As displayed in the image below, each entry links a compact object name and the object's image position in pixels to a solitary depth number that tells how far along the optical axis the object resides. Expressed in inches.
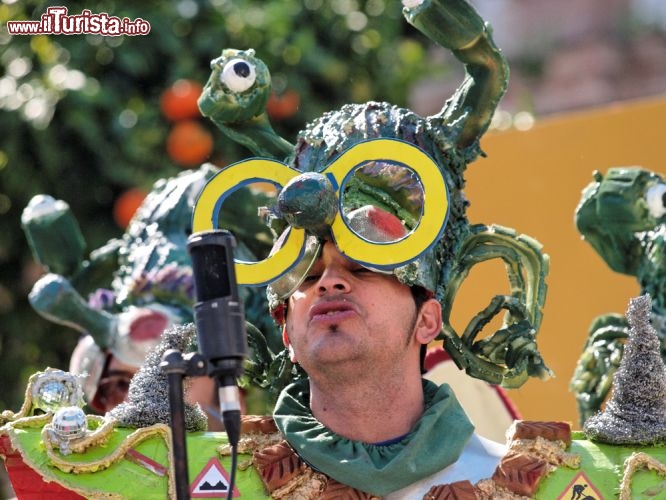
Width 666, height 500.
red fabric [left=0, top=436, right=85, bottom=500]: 303.4
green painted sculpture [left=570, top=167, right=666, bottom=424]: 395.5
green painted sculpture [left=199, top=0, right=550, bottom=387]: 334.0
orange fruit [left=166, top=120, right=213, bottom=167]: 578.2
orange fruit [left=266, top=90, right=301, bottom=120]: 596.4
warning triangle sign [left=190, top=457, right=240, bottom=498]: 306.8
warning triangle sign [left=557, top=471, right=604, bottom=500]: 310.7
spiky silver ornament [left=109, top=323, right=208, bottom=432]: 308.8
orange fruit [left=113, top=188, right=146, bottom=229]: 570.3
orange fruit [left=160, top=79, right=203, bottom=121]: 585.3
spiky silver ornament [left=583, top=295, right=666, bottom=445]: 313.0
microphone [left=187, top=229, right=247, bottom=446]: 249.3
